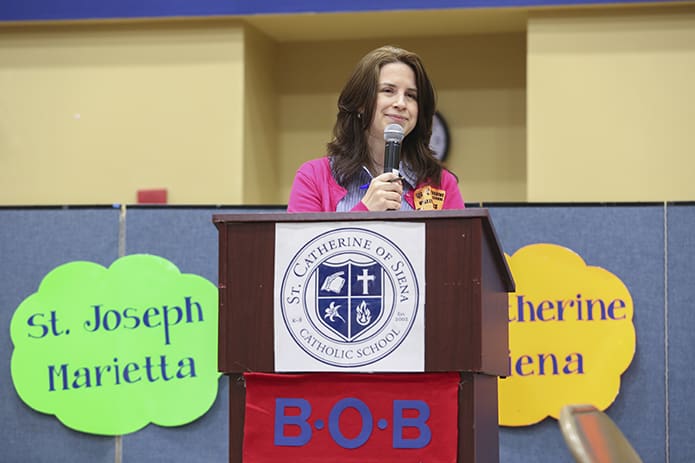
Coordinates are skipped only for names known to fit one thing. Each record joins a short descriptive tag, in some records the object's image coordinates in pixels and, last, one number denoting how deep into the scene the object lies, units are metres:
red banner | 4.20
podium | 4.17
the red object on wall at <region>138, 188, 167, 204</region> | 12.00
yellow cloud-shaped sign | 7.88
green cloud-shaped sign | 8.22
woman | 5.44
